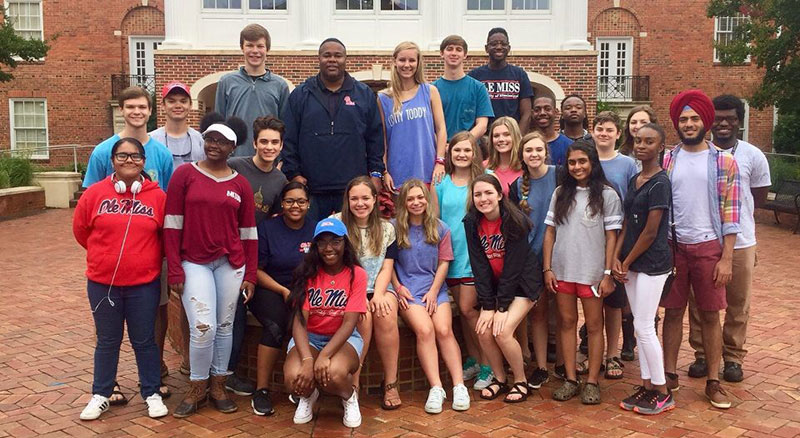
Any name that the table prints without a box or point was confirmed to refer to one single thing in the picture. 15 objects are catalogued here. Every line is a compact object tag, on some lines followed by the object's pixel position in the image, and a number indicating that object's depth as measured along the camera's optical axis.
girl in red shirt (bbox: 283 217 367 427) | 4.52
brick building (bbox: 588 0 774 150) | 26.36
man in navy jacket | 5.27
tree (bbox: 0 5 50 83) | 16.02
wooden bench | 13.94
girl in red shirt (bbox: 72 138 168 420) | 4.55
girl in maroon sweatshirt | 4.56
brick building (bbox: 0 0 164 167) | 25.20
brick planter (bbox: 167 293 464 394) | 5.12
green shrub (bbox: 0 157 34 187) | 17.12
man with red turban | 4.84
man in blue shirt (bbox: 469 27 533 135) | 6.64
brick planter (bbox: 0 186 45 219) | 15.82
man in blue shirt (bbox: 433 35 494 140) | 6.02
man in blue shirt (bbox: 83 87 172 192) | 4.92
